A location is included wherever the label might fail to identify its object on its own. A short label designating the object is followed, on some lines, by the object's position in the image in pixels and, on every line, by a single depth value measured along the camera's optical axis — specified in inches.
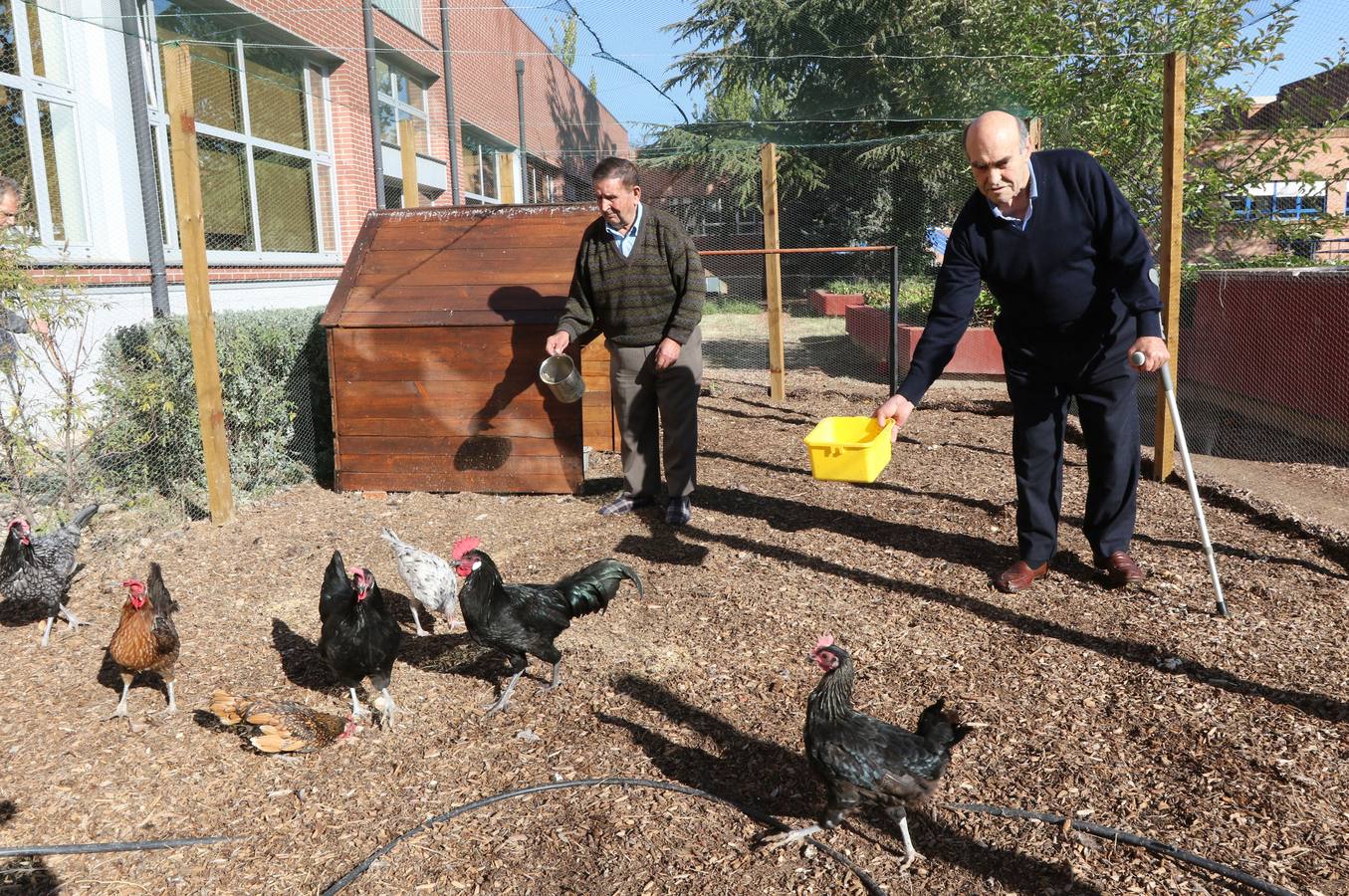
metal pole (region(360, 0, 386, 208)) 450.6
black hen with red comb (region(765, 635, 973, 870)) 92.3
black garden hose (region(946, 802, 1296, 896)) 88.1
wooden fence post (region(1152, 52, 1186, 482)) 224.5
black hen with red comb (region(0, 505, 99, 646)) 153.1
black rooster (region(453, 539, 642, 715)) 127.6
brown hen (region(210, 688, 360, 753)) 117.3
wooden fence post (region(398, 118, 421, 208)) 309.7
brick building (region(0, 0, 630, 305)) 266.2
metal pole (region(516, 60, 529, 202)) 557.6
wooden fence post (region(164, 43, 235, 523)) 193.9
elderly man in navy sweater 144.0
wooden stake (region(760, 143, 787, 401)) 354.6
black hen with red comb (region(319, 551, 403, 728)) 125.0
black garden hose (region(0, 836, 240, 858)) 95.0
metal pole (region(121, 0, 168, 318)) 284.5
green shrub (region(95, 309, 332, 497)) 213.2
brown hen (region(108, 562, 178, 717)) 128.1
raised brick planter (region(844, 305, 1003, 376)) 429.7
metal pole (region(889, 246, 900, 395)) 360.7
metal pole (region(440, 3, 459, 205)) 476.8
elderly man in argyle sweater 203.9
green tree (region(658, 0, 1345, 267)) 303.0
